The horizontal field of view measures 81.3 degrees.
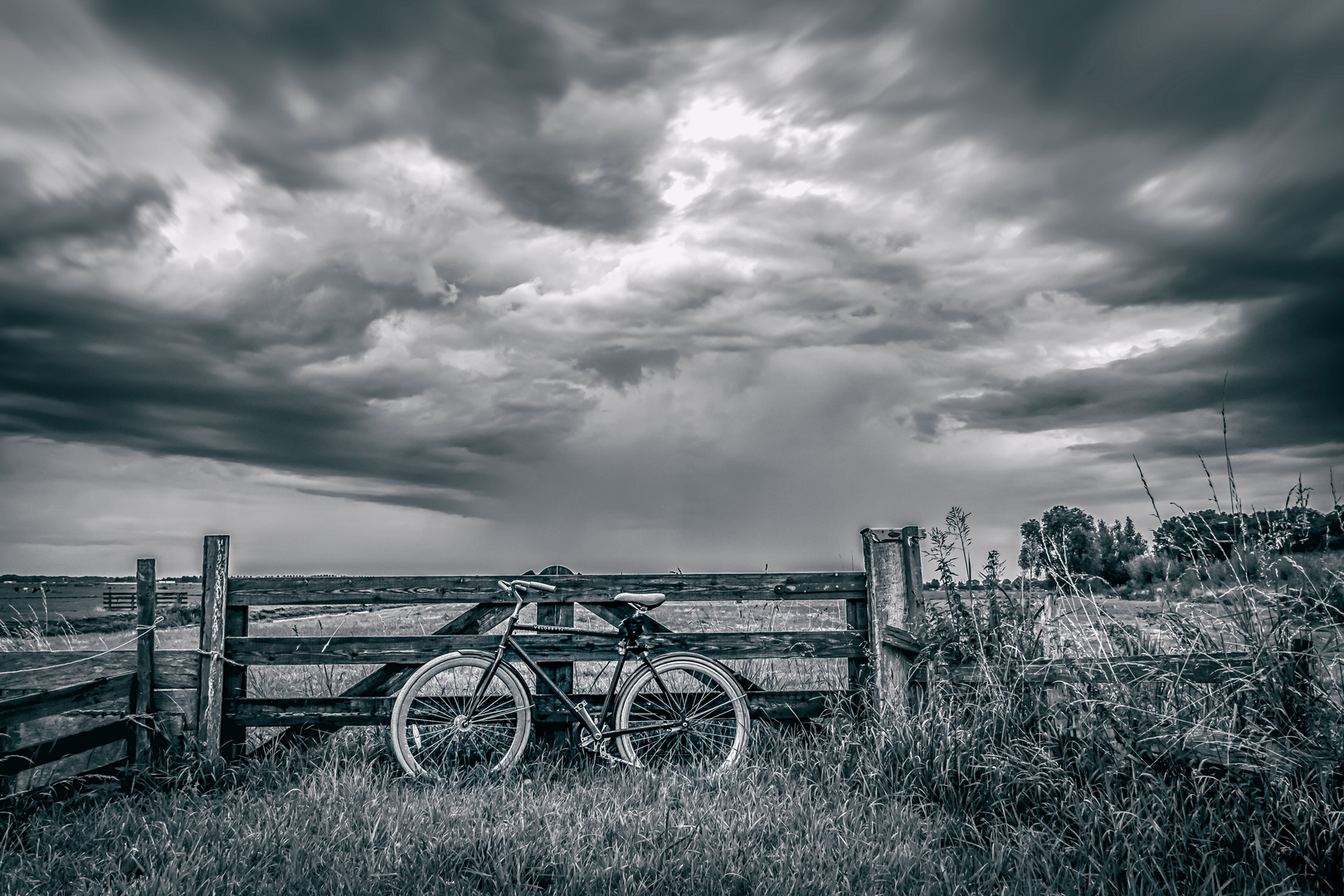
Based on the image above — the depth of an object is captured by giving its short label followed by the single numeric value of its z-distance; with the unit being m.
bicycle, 5.43
